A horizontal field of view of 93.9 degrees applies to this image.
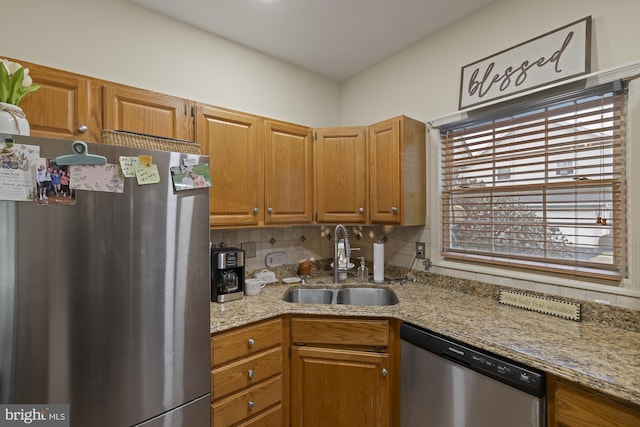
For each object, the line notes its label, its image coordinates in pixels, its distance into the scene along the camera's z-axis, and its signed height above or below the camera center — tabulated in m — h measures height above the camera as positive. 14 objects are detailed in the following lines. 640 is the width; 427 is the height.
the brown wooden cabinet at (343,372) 1.66 -0.90
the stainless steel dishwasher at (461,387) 1.14 -0.76
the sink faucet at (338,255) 2.21 -0.31
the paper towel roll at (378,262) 2.24 -0.36
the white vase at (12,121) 0.95 +0.31
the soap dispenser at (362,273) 2.37 -0.47
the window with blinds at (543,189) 1.41 +0.14
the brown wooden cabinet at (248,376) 1.46 -0.85
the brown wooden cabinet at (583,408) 0.95 -0.66
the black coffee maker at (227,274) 1.81 -0.37
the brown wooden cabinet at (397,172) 2.04 +0.30
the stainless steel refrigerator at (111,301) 0.94 -0.31
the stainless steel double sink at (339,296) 2.16 -0.59
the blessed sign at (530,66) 1.46 +0.81
